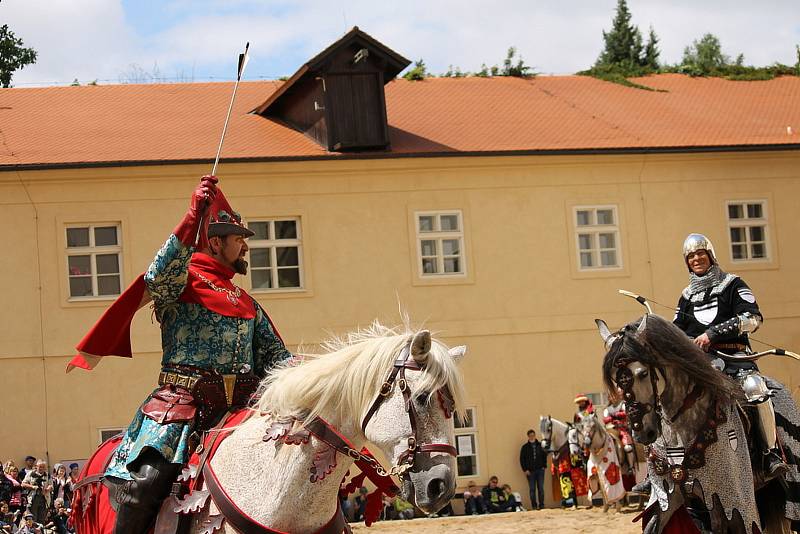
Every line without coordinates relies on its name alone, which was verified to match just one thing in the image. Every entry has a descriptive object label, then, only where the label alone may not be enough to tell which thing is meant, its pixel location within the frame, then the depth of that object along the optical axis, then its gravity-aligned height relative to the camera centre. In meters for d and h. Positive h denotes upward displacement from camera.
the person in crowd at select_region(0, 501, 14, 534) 17.29 -2.31
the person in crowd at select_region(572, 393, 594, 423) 20.30 -1.45
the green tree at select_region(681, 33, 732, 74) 57.38 +12.59
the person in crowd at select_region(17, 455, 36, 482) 20.42 -1.87
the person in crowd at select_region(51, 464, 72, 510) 18.63 -2.01
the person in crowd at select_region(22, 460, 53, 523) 18.66 -2.07
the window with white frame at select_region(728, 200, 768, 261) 27.06 +1.64
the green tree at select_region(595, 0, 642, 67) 58.25 +12.78
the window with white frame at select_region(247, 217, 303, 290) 24.59 +1.56
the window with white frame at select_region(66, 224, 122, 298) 23.81 +1.62
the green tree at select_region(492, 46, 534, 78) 30.86 +6.09
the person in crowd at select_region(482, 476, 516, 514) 22.45 -3.13
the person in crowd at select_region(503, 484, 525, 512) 22.66 -3.17
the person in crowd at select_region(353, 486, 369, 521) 20.43 -2.87
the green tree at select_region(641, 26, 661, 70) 53.47 +11.19
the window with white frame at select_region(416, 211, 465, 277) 25.36 +1.64
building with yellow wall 23.47 +2.03
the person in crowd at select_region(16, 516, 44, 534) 17.05 -2.36
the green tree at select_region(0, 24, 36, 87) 33.62 +7.88
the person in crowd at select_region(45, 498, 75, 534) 17.95 -2.40
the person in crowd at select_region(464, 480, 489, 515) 22.17 -3.13
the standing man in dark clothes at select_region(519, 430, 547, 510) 23.34 -2.68
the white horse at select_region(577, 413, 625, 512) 19.44 -2.22
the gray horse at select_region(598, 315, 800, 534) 7.71 -0.72
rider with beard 5.88 -0.06
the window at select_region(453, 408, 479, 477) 24.59 -2.42
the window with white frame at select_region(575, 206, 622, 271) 26.25 +1.62
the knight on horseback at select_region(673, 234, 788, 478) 8.54 -0.08
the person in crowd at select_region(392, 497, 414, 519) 20.62 -2.96
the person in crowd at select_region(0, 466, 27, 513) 18.31 -2.07
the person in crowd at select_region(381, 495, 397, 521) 20.86 -3.00
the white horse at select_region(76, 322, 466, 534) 5.13 -0.41
